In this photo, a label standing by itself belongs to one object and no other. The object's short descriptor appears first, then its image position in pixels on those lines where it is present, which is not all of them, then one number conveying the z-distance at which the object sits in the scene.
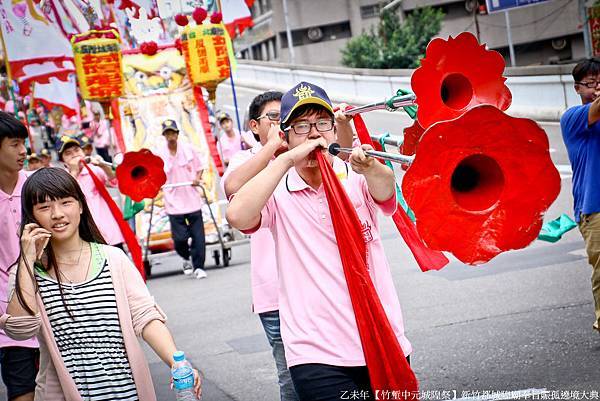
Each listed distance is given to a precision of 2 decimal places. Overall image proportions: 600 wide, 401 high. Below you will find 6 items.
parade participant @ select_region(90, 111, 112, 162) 29.16
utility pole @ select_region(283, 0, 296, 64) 47.63
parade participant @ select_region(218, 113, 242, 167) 16.66
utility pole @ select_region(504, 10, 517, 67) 33.83
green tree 36.72
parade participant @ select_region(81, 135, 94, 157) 16.27
